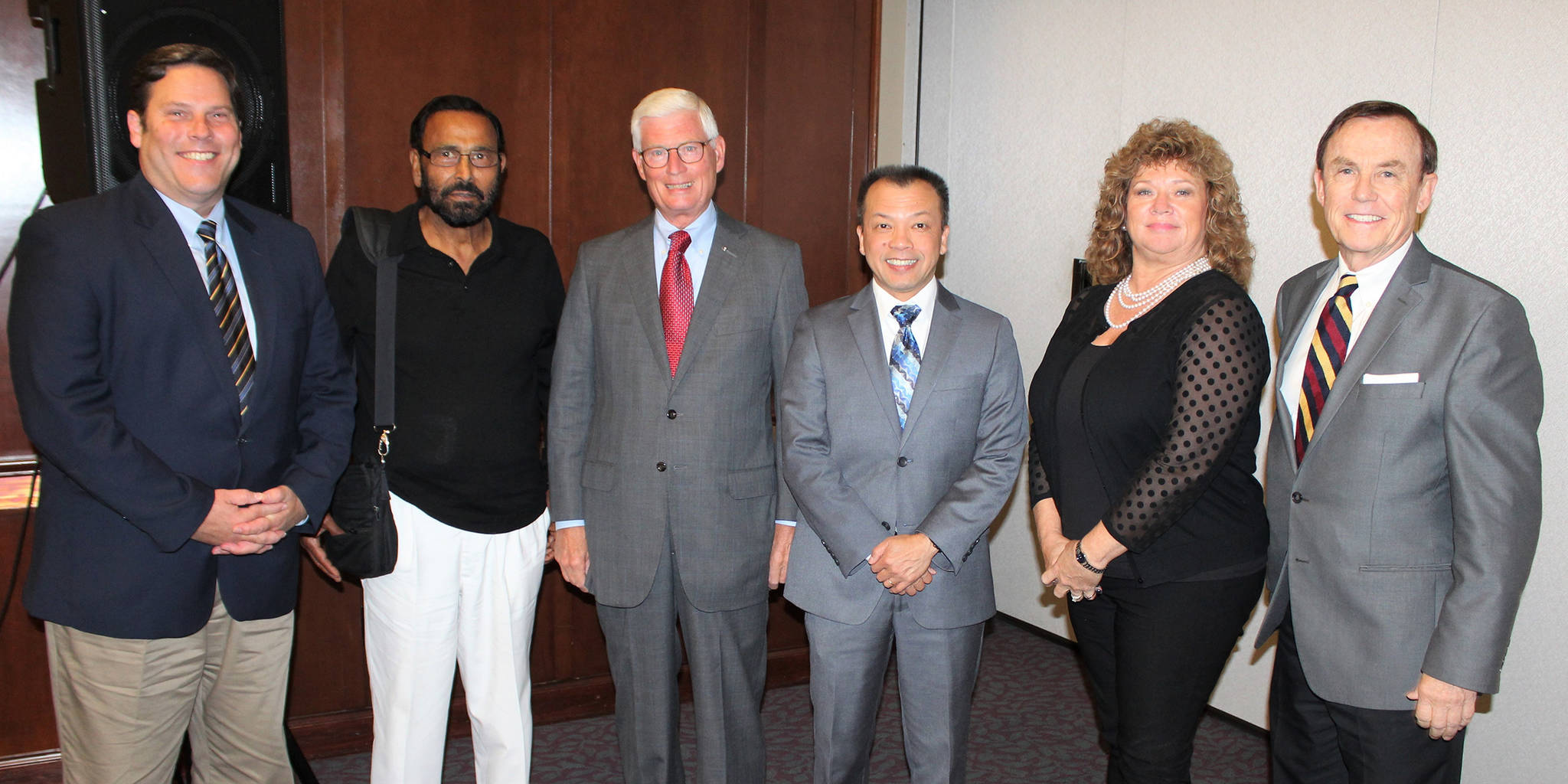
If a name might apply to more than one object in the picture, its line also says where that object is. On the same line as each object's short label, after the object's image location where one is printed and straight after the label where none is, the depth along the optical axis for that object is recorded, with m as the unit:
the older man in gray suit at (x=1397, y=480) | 1.88
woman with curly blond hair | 2.10
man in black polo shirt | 2.60
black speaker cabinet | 2.57
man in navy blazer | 2.07
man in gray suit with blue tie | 2.40
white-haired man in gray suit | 2.60
